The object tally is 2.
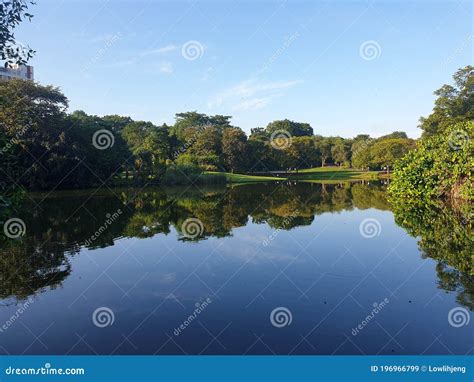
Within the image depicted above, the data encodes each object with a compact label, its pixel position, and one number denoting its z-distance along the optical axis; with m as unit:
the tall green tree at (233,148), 63.41
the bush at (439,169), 23.70
